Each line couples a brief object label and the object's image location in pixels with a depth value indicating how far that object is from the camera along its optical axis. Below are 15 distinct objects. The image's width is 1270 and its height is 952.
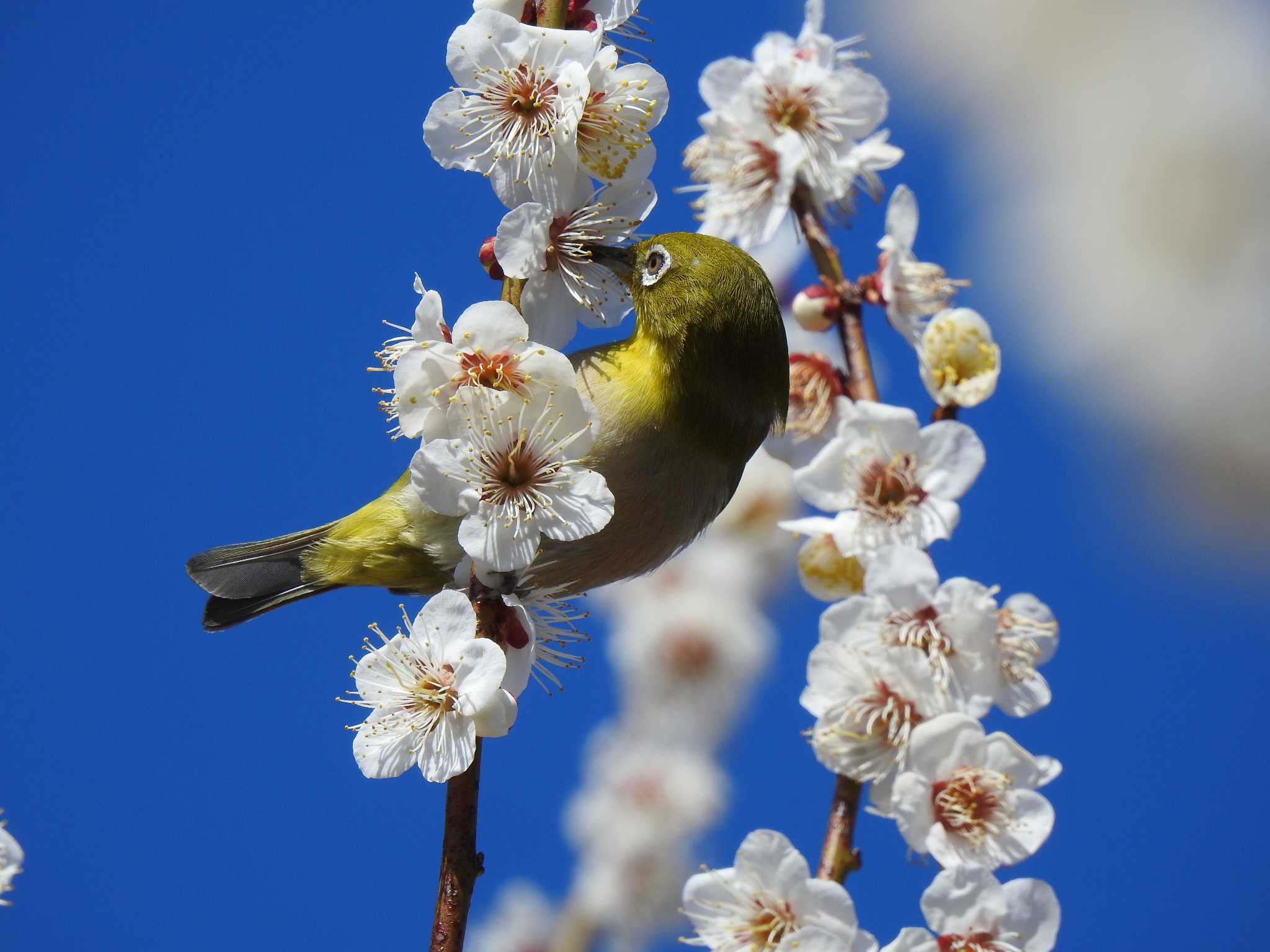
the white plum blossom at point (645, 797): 7.99
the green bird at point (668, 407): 4.46
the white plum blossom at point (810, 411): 4.80
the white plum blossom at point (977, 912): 3.58
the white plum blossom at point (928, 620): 3.91
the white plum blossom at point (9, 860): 3.53
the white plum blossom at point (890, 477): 4.28
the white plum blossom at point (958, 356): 4.48
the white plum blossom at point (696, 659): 8.02
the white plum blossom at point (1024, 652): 4.07
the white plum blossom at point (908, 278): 4.75
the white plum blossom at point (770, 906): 3.55
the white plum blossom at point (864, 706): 3.85
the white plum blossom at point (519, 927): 7.49
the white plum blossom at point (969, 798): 3.77
